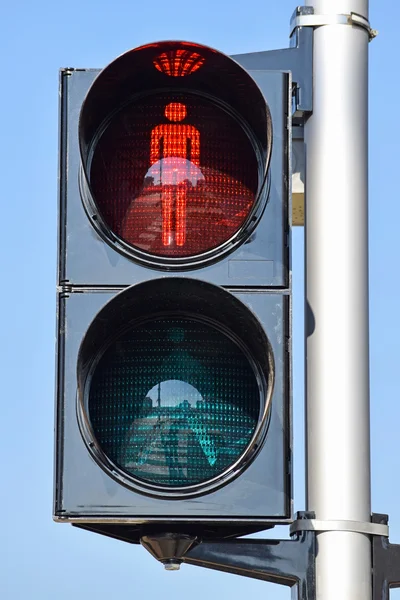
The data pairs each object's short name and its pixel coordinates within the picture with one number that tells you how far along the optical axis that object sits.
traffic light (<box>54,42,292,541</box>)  6.23
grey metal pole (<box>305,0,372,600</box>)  7.19
